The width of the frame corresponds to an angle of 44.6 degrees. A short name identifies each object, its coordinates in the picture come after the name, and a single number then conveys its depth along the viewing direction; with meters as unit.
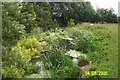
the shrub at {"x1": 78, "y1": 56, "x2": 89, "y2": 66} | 4.37
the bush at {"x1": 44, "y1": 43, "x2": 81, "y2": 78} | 3.75
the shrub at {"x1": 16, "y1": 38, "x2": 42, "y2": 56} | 4.63
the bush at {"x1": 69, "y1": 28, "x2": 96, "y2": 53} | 5.00
